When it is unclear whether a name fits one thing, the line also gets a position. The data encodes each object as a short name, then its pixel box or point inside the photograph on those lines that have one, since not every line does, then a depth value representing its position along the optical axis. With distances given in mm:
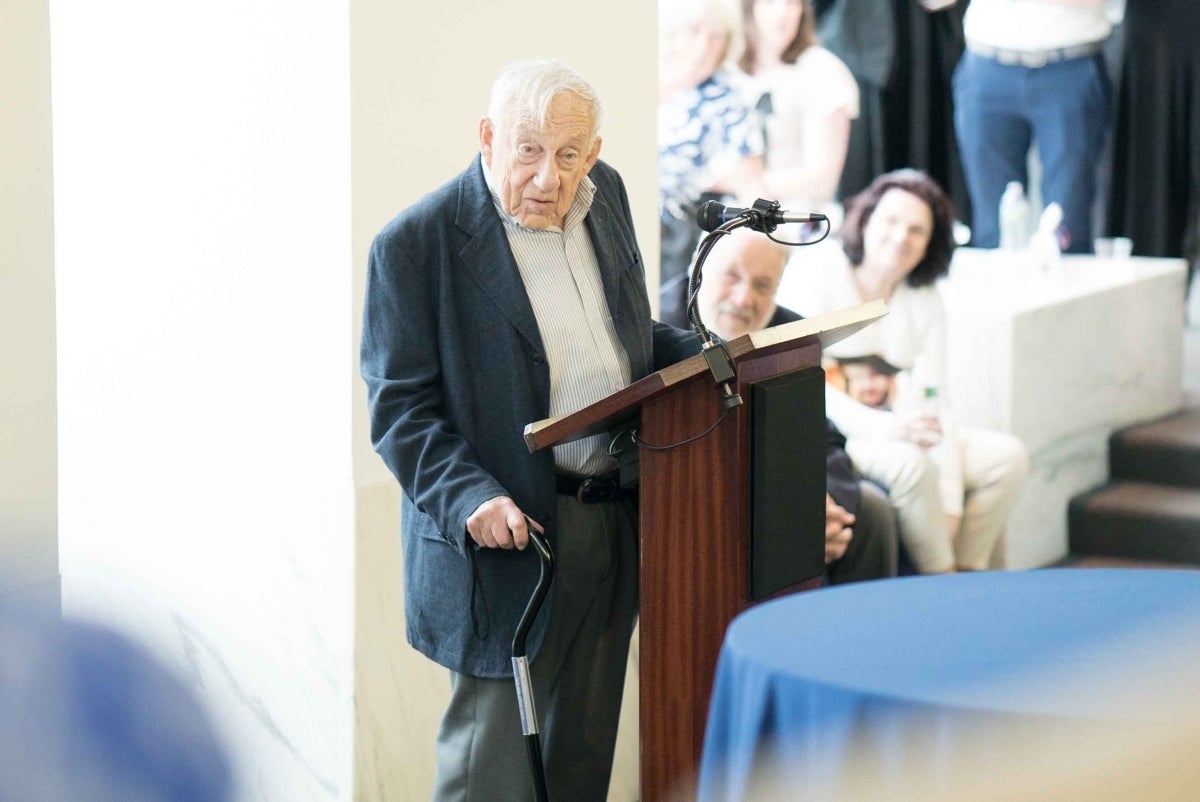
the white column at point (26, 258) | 4945
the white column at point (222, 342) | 6441
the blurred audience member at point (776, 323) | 8820
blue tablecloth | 3477
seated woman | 9461
